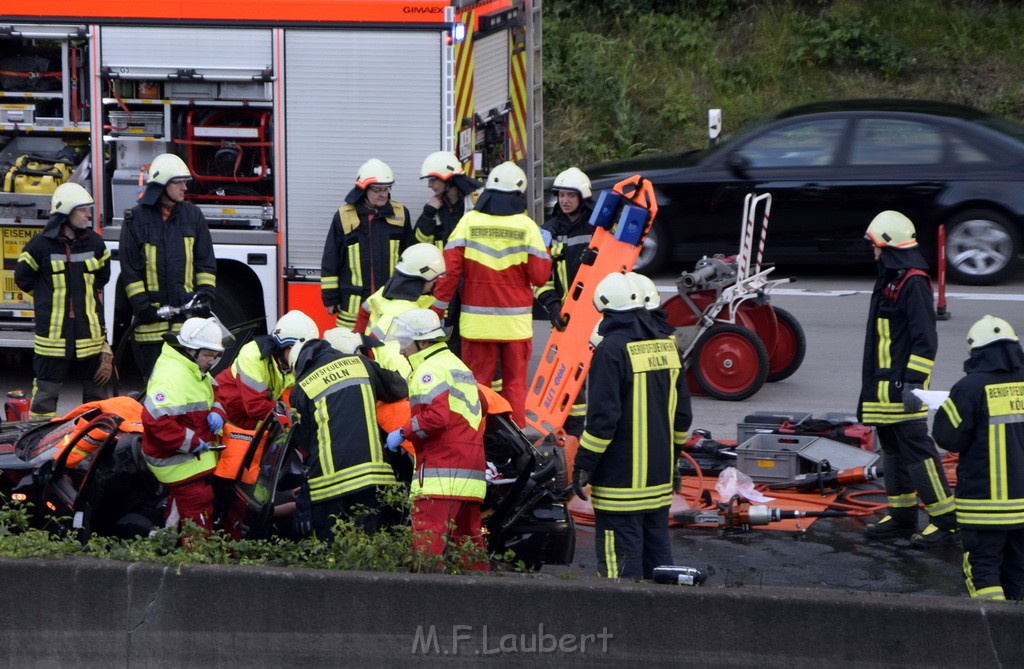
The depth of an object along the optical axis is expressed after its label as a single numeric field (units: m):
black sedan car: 26.95
